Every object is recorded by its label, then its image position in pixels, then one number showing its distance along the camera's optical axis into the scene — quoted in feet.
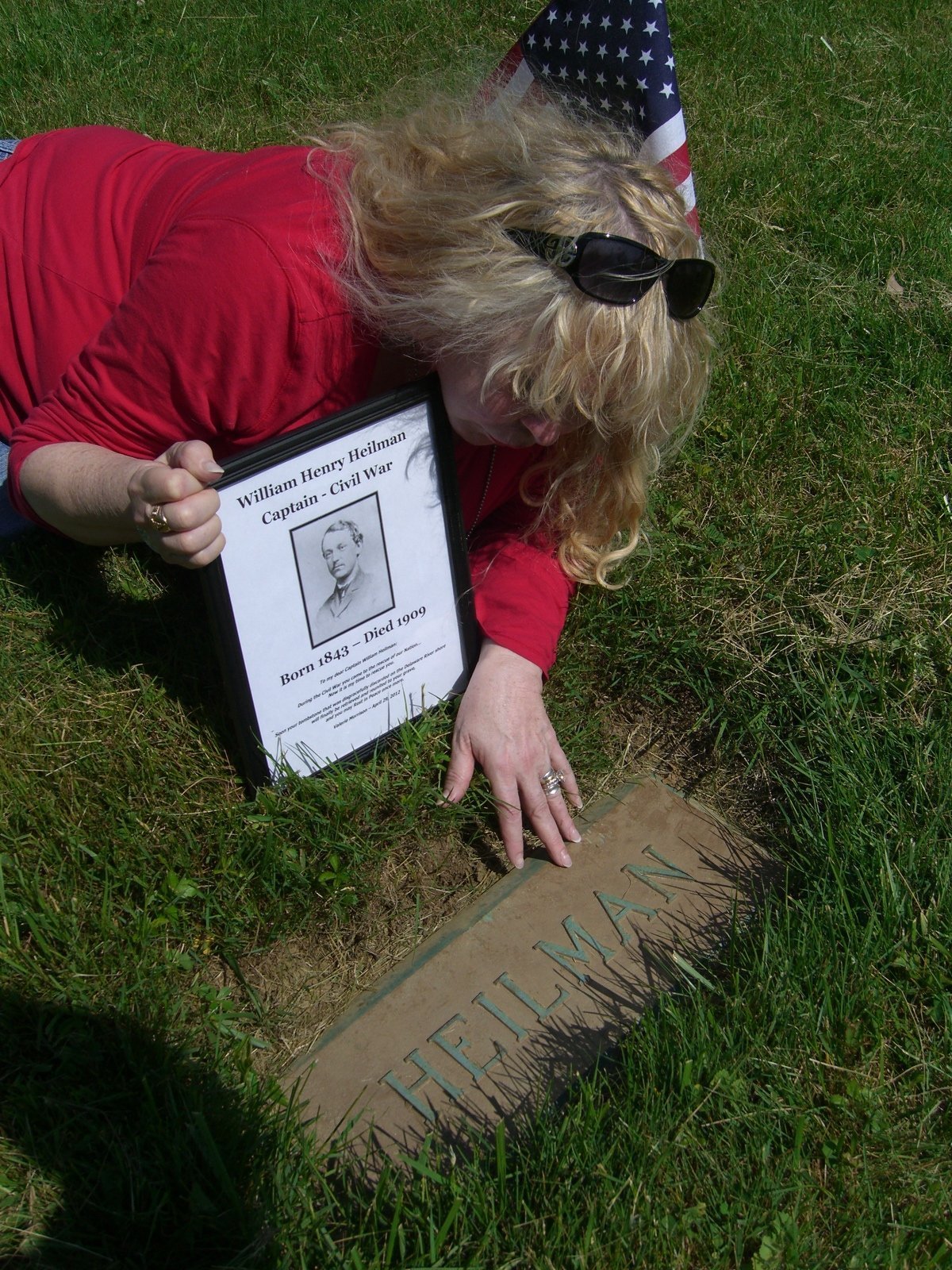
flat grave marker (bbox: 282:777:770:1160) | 5.65
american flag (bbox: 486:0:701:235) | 7.53
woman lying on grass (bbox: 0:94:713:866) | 5.59
